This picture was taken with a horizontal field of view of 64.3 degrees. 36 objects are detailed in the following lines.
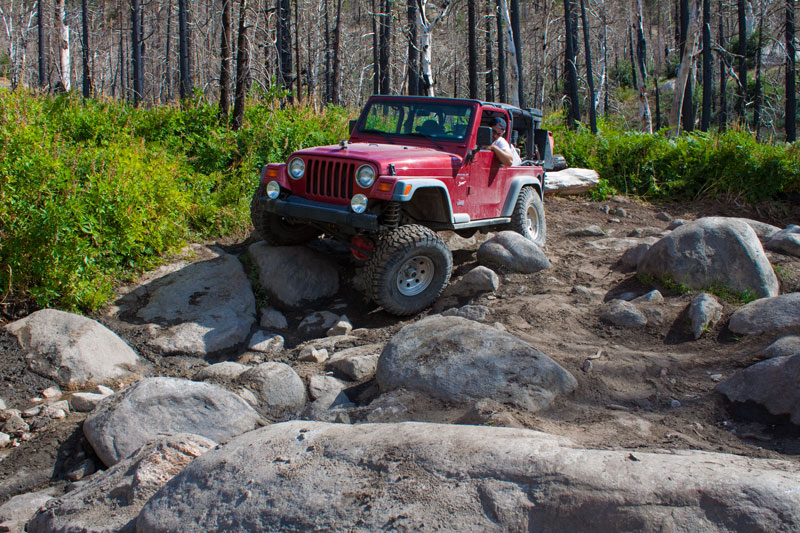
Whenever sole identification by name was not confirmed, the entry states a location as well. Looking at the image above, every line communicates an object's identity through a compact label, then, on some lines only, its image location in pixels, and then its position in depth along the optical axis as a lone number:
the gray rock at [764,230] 8.11
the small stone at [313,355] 5.69
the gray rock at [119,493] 2.89
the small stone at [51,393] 4.95
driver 7.30
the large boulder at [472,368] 4.36
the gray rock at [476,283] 6.75
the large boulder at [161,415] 4.07
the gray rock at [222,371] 5.18
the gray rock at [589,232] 9.46
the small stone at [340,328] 6.25
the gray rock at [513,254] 7.20
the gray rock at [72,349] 5.17
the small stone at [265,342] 6.06
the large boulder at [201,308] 6.05
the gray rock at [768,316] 5.07
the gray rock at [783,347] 4.56
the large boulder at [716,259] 6.29
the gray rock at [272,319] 6.55
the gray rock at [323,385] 5.02
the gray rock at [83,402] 4.76
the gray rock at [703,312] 5.47
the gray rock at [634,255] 7.35
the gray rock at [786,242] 7.50
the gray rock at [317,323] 6.47
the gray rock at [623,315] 5.77
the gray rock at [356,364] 5.21
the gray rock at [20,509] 3.27
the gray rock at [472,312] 6.12
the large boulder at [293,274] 6.96
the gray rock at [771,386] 3.98
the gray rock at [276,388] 4.88
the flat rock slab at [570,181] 11.98
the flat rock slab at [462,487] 2.20
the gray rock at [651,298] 6.17
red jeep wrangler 6.02
